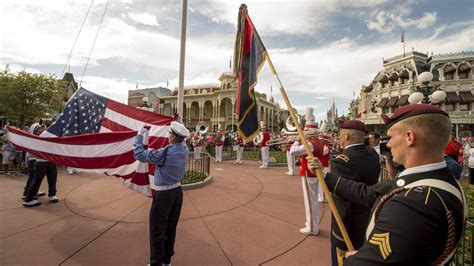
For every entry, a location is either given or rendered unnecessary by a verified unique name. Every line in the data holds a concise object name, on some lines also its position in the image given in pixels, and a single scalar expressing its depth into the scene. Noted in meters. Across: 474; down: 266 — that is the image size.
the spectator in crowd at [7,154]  8.89
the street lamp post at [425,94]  6.32
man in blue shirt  3.17
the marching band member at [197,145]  14.56
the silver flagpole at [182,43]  7.05
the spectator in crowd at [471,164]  9.06
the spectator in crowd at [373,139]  7.02
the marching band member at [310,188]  4.45
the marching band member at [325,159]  5.77
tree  21.75
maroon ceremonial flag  3.65
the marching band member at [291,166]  10.12
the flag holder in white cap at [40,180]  5.64
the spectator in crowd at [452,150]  5.26
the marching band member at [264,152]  12.10
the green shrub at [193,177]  7.64
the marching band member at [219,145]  14.27
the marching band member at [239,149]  13.57
